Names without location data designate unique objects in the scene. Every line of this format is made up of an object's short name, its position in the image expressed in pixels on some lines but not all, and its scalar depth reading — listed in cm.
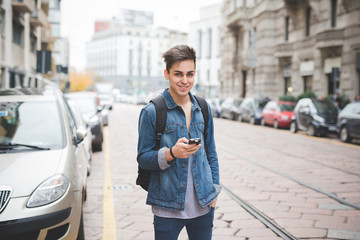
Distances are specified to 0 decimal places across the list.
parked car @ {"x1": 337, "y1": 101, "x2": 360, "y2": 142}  1321
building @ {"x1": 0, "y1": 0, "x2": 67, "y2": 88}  2073
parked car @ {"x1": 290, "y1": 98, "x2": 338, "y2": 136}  1568
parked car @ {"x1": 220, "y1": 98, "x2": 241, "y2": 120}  2639
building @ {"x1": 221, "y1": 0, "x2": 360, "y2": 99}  2252
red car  1966
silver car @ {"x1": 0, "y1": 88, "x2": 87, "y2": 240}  335
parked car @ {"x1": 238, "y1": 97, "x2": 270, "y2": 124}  2308
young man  250
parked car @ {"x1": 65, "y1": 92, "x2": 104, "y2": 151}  1092
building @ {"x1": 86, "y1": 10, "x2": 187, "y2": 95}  13050
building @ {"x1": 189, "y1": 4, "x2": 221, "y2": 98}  7025
